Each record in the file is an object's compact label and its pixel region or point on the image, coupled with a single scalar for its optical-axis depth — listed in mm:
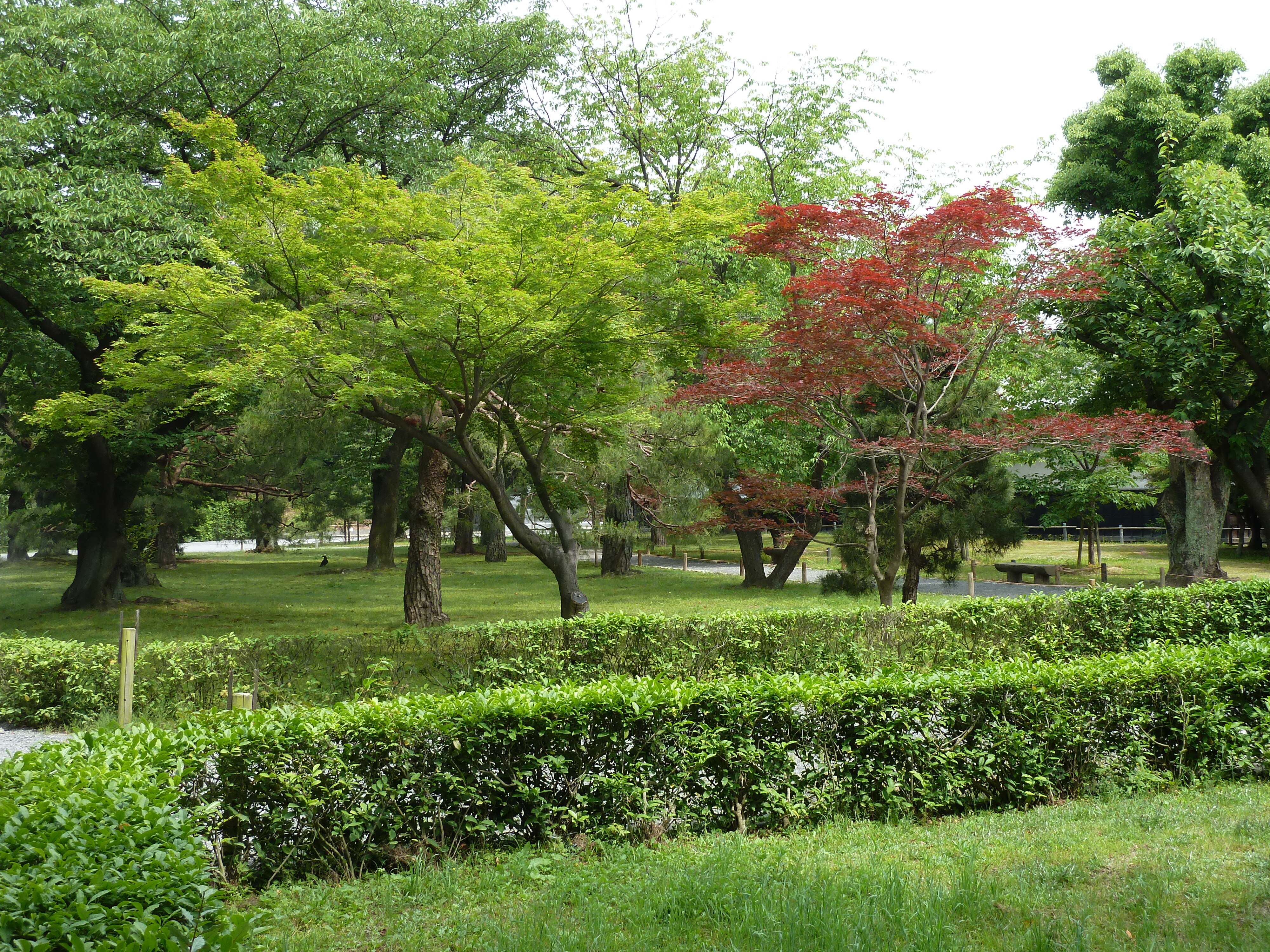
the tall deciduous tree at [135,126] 13305
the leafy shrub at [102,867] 2959
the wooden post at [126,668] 7824
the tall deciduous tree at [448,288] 10117
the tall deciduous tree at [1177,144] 18906
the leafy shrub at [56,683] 8867
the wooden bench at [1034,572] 23953
